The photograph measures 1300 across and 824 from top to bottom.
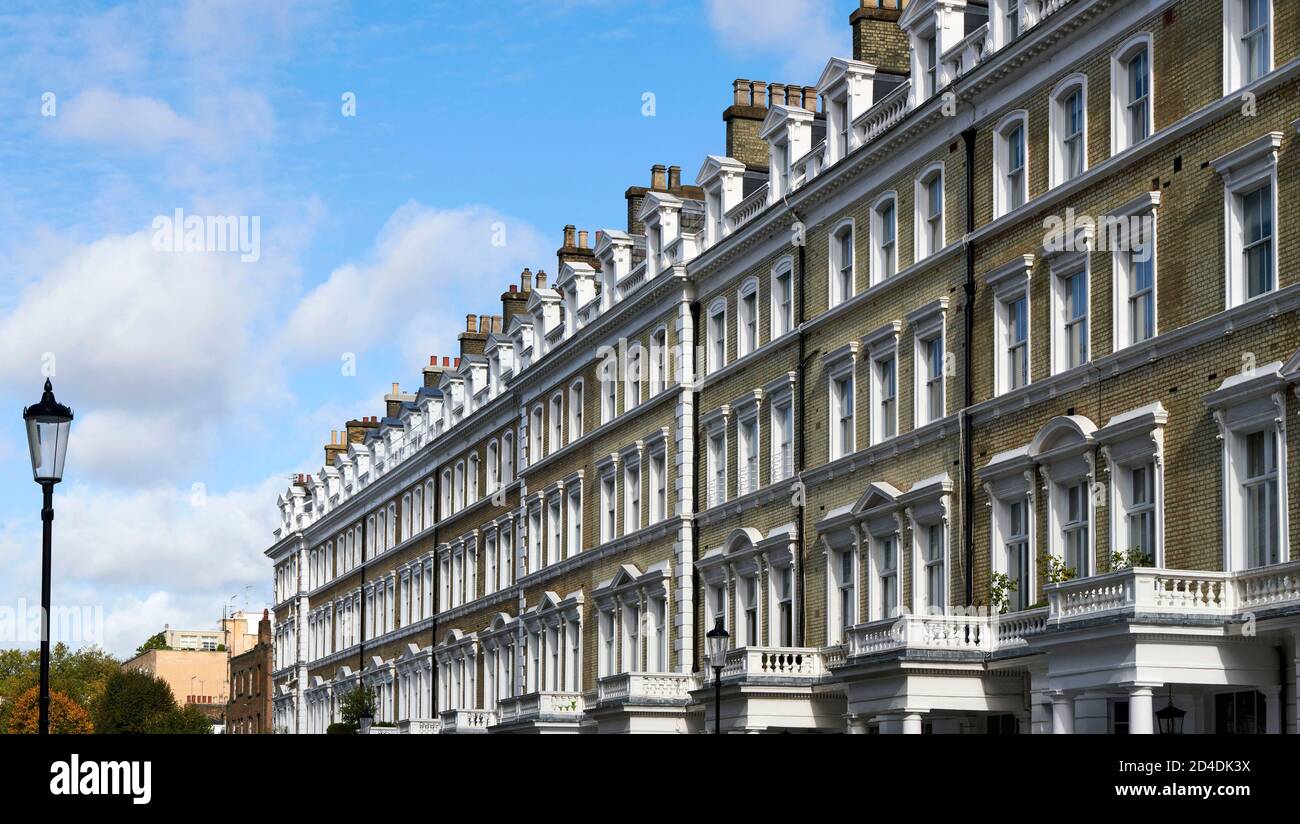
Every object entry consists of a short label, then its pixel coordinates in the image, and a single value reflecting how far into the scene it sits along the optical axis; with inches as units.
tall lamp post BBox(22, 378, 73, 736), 767.1
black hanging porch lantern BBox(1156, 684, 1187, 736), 1080.8
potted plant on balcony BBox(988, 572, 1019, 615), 1321.4
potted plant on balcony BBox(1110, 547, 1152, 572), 1167.6
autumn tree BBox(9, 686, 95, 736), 5093.5
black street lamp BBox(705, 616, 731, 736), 1423.5
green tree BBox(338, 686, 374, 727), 2998.8
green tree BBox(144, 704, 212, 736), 4564.5
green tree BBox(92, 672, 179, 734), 4650.6
